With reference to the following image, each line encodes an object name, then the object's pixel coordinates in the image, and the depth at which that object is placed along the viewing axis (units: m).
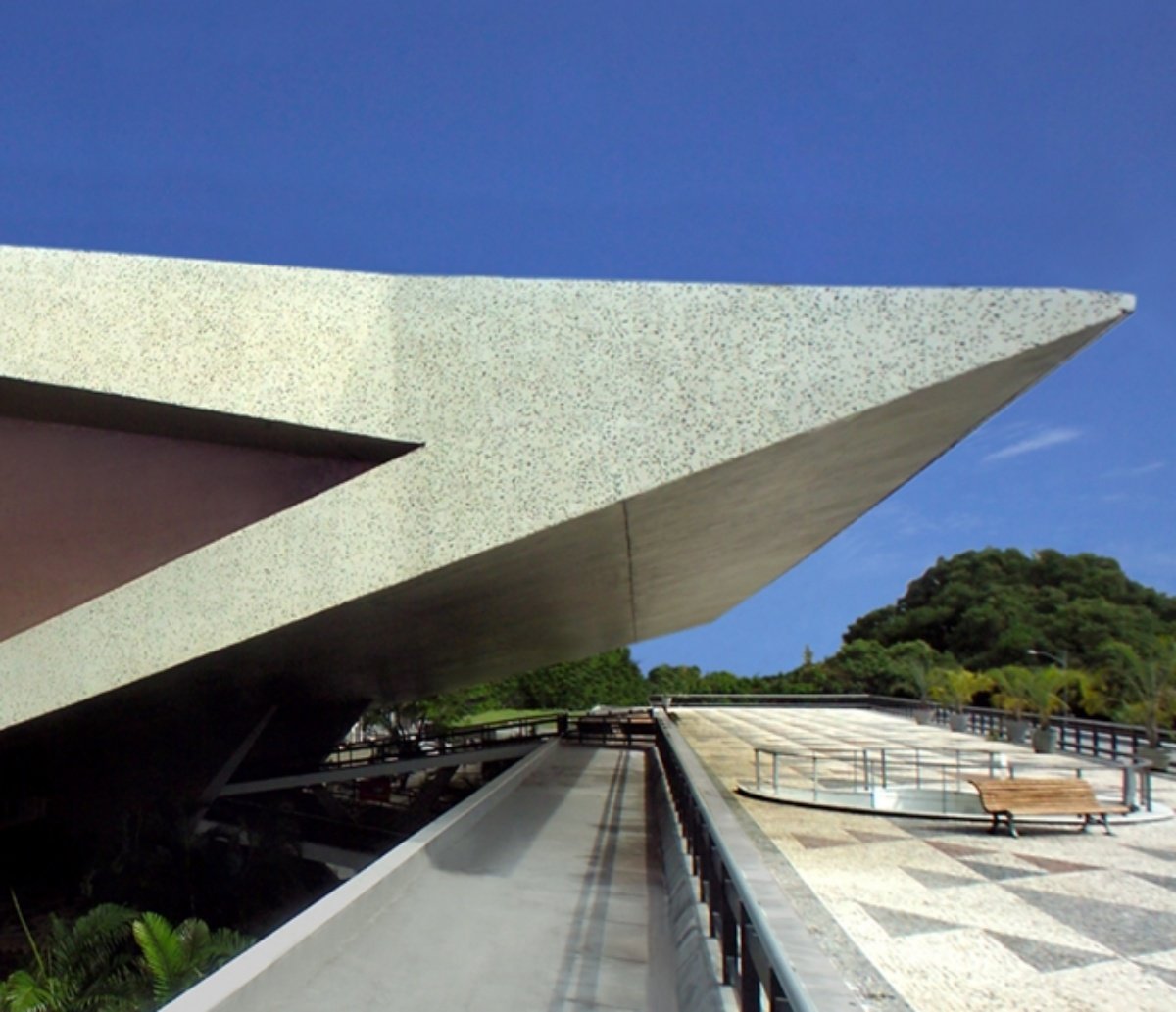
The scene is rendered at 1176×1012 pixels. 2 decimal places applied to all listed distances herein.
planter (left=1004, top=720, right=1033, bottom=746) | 22.52
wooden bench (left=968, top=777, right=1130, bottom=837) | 10.17
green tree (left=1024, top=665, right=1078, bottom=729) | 20.95
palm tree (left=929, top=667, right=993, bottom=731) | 30.68
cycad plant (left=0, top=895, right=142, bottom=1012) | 7.14
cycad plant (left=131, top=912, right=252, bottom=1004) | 6.60
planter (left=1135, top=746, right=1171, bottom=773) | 16.55
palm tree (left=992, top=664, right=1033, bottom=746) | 22.66
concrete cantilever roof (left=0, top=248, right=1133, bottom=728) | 5.89
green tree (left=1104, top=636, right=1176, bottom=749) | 17.09
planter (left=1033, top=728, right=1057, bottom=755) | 20.07
